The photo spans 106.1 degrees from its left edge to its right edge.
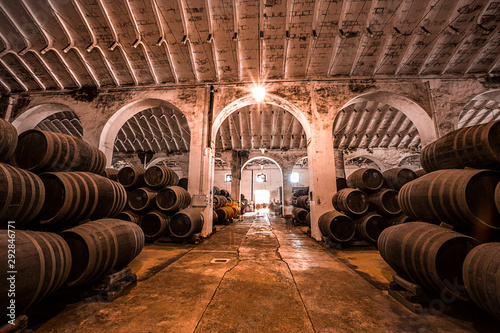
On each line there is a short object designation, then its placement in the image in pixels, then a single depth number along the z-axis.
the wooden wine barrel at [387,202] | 4.68
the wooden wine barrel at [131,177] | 5.49
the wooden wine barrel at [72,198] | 2.24
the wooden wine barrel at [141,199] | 5.25
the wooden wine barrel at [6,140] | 1.91
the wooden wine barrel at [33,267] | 1.43
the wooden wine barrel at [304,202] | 9.15
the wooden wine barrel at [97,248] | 2.17
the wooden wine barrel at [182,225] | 5.15
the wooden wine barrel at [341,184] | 6.68
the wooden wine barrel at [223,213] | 9.84
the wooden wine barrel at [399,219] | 4.44
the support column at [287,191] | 13.64
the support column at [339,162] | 13.23
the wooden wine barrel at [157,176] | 5.56
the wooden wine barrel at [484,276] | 1.50
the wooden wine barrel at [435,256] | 1.93
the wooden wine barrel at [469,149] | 2.16
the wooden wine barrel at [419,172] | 5.49
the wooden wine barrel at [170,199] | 5.25
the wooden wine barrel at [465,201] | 2.00
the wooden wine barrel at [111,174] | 5.42
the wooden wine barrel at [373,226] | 4.71
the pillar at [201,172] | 6.43
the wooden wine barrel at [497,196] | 1.72
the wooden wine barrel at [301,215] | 9.47
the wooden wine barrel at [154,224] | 5.18
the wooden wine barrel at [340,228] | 4.89
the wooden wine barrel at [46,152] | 2.47
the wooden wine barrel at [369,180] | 5.10
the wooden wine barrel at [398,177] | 5.15
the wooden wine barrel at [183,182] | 8.19
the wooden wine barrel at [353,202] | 4.95
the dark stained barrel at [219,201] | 9.81
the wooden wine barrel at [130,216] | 5.02
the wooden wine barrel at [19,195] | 1.66
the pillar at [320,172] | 6.08
